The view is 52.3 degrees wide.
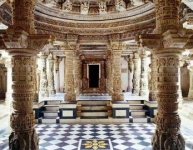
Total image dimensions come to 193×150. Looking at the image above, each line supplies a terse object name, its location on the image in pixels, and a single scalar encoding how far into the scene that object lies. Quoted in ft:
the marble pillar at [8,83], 37.86
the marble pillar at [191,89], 48.14
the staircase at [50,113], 29.89
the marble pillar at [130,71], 56.28
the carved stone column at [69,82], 30.58
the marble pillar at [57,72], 55.01
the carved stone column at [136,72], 47.39
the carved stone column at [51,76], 47.80
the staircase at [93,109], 31.07
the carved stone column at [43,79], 40.41
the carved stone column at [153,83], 30.14
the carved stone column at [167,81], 11.87
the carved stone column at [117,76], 31.17
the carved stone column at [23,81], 12.00
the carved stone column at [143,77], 38.95
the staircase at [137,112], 29.94
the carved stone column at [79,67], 36.17
